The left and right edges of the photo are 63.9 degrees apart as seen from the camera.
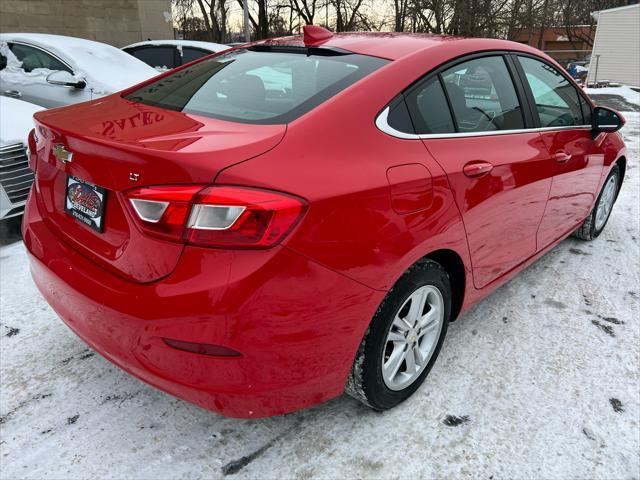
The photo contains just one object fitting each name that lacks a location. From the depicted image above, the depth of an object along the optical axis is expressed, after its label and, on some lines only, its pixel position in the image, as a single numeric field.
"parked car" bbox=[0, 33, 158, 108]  6.09
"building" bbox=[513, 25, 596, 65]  46.34
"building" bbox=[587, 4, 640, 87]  24.44
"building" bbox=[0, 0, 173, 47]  17.17
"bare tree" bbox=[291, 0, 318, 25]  34.09
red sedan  1.59
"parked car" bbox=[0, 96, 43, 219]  3.79
